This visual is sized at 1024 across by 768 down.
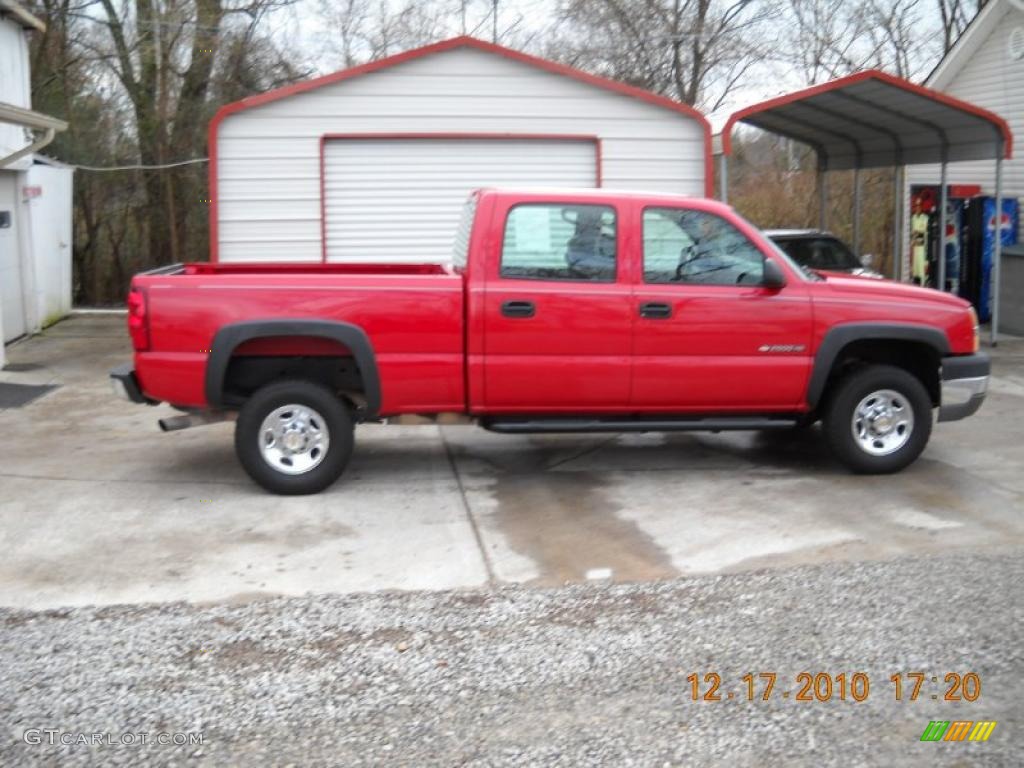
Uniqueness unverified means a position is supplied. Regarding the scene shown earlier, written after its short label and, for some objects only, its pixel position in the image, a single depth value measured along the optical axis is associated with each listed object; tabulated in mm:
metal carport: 13195
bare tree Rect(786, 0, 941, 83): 27125
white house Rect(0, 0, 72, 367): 15211
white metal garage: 12180
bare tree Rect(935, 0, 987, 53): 26609
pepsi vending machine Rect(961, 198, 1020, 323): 16656
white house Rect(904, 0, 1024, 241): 16688
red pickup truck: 7359
